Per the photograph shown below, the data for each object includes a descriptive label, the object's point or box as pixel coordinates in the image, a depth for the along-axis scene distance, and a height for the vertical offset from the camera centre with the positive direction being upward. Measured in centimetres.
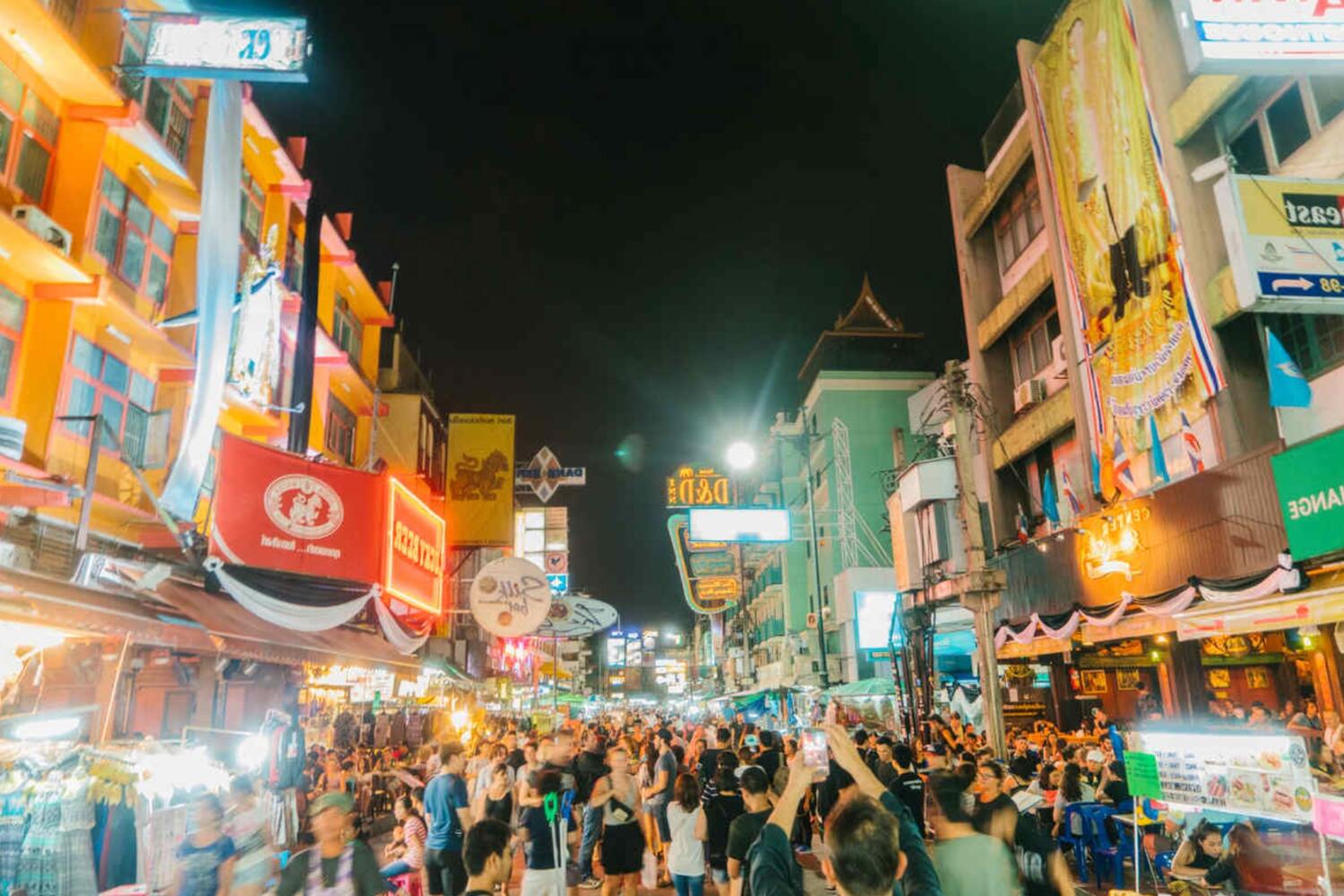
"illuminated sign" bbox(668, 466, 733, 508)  3706 +798
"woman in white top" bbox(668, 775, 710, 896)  852 -171
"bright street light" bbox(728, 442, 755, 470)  3803 +958
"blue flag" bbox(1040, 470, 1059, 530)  2156 +404
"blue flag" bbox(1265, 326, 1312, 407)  1178 +370
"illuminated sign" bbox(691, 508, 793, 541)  3150 +540
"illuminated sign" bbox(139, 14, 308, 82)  1420 +1069
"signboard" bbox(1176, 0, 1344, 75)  853 +615
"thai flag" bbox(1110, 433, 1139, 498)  1617 +351
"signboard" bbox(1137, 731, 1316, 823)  819 -119
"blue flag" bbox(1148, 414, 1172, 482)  1501 +354
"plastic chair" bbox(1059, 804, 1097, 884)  1170 -237
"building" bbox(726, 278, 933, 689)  4419 +1079
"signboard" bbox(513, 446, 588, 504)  3712 +884
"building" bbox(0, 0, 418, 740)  1120 +574
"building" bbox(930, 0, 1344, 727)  1227 +505
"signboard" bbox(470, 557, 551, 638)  1380 +131
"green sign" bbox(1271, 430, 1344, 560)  1035 +198
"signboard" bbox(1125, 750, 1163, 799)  972 -133
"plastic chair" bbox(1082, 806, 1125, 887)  1127 -245
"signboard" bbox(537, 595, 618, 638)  1867 +128
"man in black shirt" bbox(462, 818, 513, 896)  473 -98
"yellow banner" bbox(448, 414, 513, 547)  2745 +619
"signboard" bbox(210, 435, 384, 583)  1123 +241
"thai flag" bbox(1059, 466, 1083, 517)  2020 +395
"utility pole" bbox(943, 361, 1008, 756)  1542 +165
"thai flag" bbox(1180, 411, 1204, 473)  1435 +349
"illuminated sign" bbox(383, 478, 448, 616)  1397 +232
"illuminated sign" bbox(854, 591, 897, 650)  3819 +226
